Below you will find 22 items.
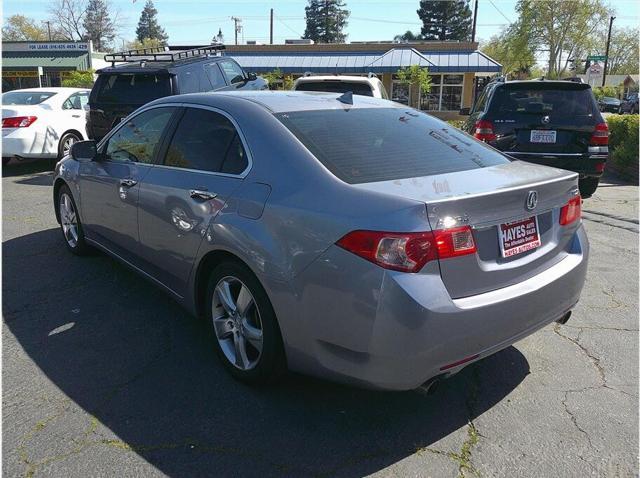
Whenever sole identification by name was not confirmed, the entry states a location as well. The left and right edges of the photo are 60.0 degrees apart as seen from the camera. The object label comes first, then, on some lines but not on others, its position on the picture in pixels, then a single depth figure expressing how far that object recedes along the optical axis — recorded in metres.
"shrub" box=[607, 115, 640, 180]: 10.59
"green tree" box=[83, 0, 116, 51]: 77.69
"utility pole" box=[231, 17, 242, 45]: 74.21
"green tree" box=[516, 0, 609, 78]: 53.50
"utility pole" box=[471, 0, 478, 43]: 47.03
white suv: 9.41
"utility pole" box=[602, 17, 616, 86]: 58.02
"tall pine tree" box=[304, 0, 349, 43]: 84.44
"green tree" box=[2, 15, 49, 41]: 77.12
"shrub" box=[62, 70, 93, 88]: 30.91
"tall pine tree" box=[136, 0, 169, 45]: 111.88
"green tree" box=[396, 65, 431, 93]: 29.50
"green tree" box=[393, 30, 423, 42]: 86.69
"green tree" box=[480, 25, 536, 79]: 57.12
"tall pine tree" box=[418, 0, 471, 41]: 76.94
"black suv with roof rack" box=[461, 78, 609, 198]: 7.38
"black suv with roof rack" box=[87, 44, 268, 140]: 8.39
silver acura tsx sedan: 2.46
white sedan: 10.04
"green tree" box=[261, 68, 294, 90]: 28.68
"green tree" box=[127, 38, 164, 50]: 82.80
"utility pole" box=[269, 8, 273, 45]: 69.45
